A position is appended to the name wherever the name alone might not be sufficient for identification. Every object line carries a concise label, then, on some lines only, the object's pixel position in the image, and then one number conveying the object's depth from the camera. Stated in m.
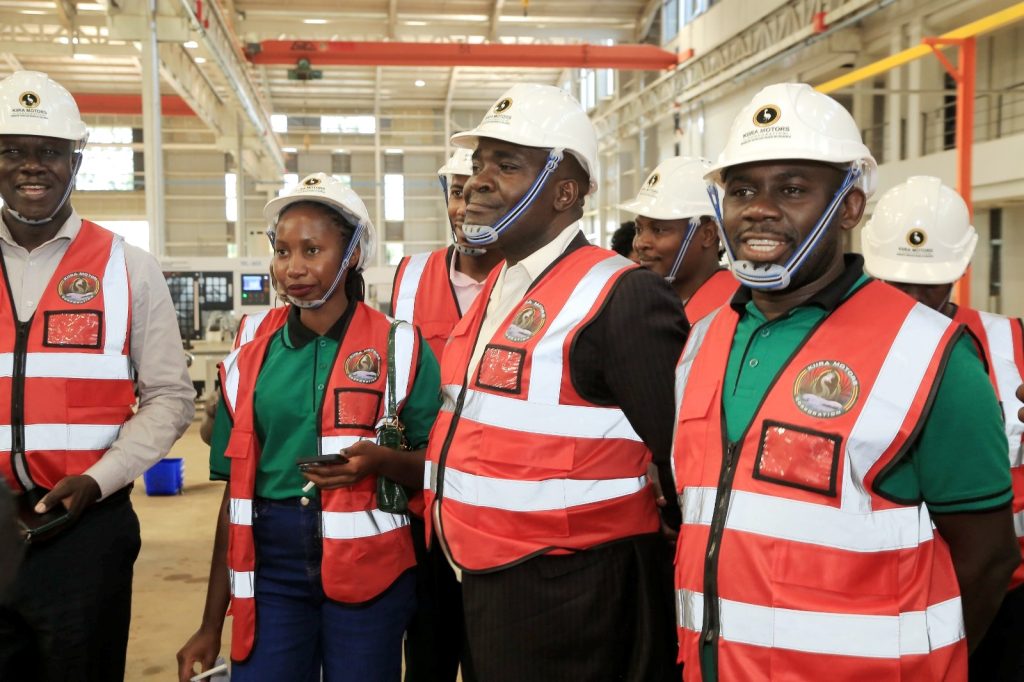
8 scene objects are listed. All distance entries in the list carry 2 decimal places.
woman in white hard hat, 2.13
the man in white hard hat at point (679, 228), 3.47
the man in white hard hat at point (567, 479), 1.83
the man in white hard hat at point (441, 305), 2.74
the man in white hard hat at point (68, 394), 2.27
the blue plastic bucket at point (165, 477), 7.51
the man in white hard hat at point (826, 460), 1.44
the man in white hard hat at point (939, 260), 2.52
